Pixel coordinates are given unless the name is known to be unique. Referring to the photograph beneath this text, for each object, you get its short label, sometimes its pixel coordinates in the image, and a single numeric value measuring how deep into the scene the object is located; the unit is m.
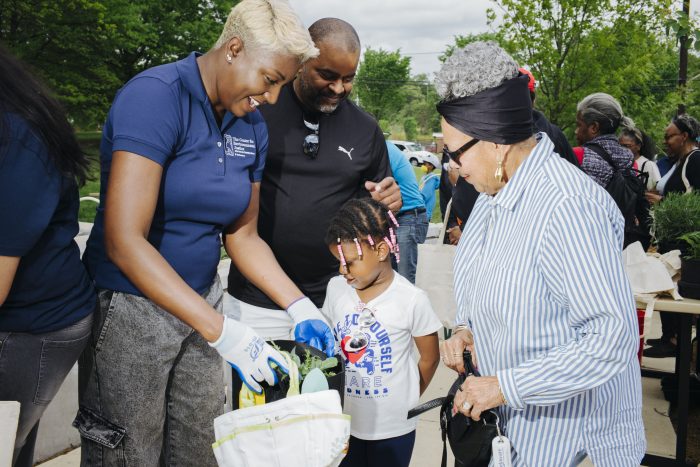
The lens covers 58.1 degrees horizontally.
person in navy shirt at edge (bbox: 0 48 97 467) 1.53
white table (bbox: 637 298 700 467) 3.63
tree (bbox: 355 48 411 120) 50.41
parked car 33.53
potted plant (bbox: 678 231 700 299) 3.39
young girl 2.41
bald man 2.64
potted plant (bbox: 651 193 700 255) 3.64
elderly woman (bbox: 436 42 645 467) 1.48
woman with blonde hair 1.80
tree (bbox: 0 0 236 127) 15.82
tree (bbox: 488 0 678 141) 11.18
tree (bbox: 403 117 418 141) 59.62
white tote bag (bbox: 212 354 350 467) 1.57
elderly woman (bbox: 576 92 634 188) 4.67
